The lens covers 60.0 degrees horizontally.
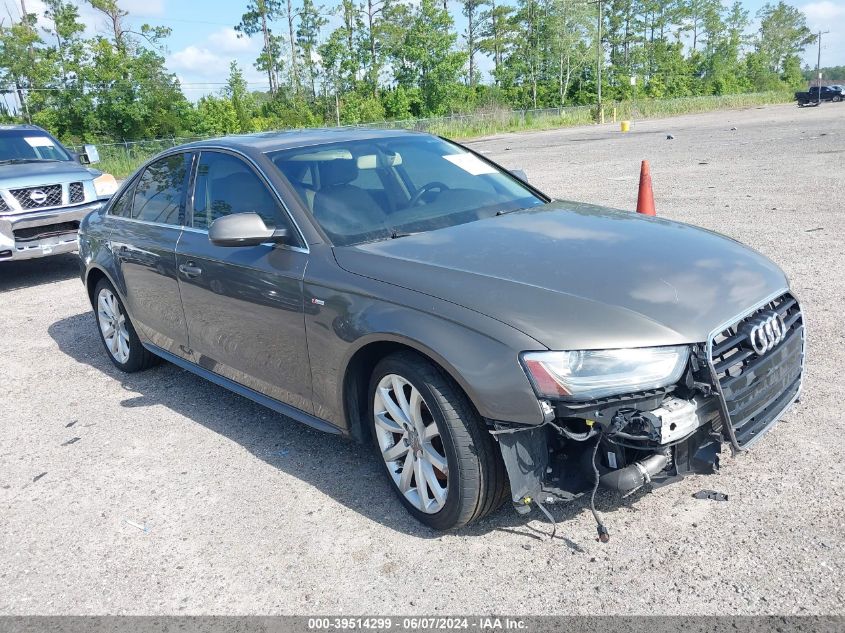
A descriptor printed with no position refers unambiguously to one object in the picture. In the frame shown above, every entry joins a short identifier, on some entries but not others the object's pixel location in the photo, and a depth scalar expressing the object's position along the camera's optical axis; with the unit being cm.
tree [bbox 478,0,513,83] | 7756
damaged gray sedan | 270
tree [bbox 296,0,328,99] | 6281
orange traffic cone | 789
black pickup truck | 6120
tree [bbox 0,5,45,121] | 4003
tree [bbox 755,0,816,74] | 11150
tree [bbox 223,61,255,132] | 4491
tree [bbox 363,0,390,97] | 6019
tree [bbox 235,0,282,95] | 6381
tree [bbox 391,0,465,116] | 5925
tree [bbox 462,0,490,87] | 7756
